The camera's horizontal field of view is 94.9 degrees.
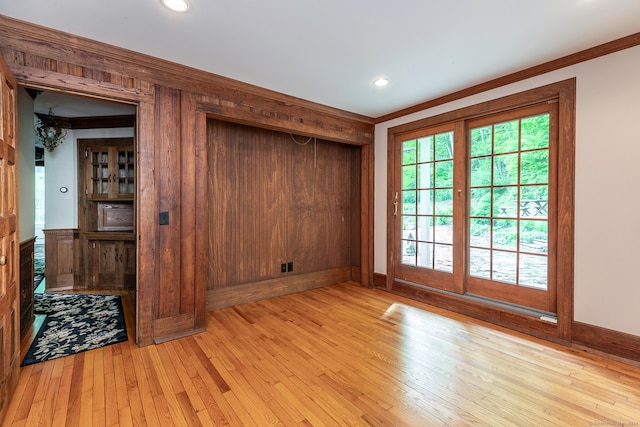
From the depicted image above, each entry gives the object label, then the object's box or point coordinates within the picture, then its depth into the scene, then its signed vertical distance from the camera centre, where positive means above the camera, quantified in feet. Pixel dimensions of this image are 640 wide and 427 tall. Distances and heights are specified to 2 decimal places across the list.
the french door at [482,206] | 9.49 +0.18
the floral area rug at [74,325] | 8.21 -3.82
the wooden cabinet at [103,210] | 14.49 +0.04
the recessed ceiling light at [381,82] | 10.02 +4.47
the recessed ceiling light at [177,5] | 6.12 +4.37
